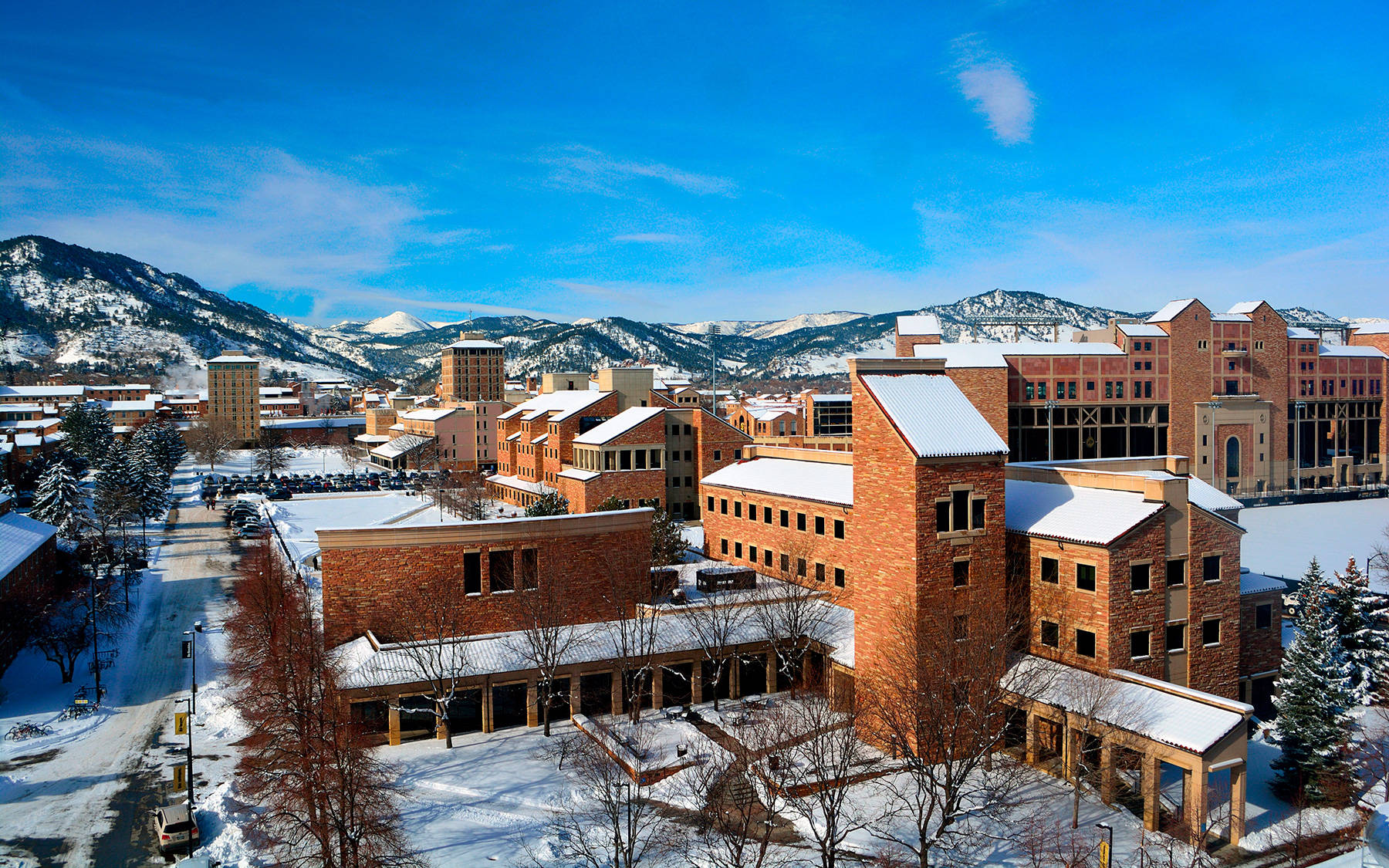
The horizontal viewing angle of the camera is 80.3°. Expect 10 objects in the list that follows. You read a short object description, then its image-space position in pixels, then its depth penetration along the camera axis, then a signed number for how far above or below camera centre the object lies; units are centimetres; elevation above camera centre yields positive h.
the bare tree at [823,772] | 2325 -1164
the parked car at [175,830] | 2523 -1280
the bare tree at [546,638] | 3309 -971
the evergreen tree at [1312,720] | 3072 -1227
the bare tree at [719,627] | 3631 -999
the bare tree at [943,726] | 2517 -1072
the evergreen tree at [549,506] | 6131 -722
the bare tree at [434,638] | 3244 -983
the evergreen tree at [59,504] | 6688 -701
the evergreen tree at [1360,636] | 3828 -1107
